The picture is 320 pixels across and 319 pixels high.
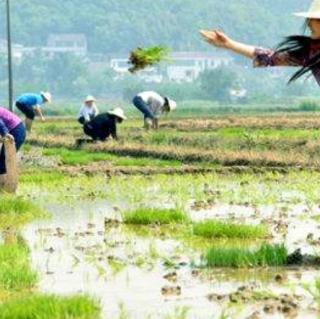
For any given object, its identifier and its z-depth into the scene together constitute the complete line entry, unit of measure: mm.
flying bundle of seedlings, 22531
